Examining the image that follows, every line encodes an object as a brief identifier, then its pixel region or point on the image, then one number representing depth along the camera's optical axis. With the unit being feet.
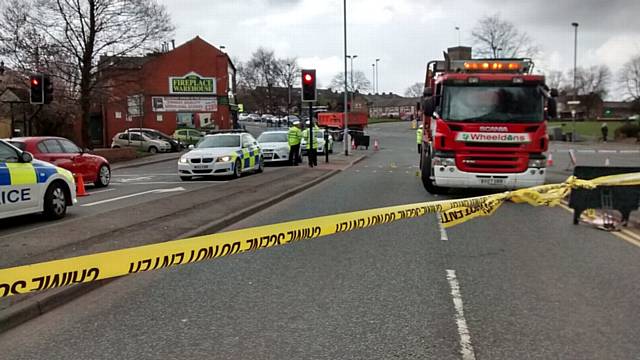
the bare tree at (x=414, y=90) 426.88
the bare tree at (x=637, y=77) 269.85
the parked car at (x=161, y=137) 125.08
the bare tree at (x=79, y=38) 89.04
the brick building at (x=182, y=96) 163.32
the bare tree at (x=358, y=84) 397.72
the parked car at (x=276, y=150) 76.84
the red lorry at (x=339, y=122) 170.60
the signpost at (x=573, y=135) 166.09
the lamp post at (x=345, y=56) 101.81
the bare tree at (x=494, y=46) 192.44
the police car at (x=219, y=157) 55.83
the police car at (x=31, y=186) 27.32
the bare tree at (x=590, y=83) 381.44
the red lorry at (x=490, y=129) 38.70
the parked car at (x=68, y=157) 43.93
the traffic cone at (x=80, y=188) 44.98
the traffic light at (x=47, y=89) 68.03
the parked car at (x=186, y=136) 135.74
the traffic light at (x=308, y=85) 68.49
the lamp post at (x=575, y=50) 178.52
